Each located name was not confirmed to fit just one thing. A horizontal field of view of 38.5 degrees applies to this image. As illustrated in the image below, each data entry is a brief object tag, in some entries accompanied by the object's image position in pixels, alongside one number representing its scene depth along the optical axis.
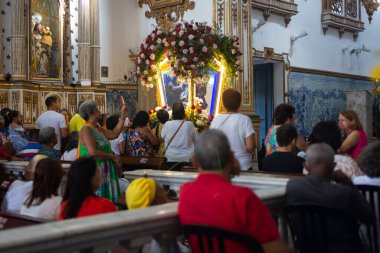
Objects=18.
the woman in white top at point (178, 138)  6.49
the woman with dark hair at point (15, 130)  7.23
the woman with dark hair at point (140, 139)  6.98
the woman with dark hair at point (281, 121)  5.50
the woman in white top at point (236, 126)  5.24
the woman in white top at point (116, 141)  7.08
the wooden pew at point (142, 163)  6.40
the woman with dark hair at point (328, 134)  4.25
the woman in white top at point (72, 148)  6.40
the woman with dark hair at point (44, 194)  3.85
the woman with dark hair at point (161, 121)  7.55
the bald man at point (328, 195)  2.97
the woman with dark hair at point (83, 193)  3.08
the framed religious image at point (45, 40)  11.16
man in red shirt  2.39
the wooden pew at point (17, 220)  3.34
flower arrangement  9.21
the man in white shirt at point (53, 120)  8.33
